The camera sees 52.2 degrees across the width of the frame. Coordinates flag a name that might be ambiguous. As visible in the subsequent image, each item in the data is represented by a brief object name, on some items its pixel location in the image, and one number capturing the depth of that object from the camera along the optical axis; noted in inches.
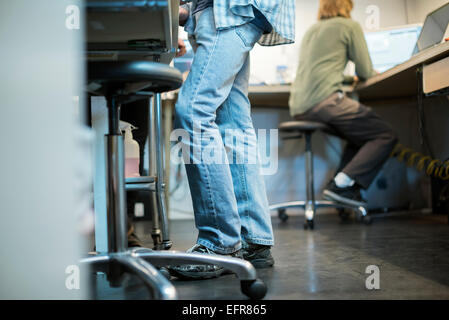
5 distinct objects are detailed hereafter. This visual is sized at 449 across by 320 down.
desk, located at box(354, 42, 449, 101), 73.4
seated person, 102.8
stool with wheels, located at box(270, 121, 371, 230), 101.1
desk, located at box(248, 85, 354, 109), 109.5
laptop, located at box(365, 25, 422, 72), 123.9
